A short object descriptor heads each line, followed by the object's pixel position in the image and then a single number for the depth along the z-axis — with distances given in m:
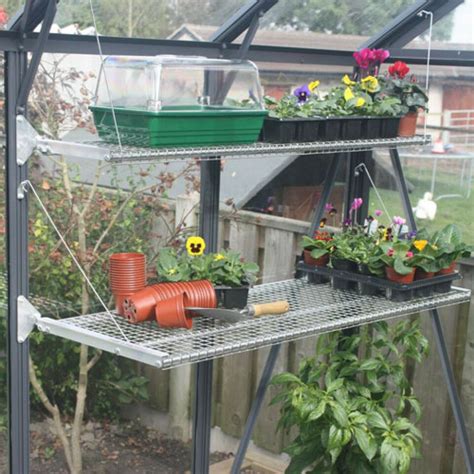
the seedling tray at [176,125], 2.62
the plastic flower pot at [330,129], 3.18
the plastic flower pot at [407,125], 3.44
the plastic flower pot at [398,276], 3.23
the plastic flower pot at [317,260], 3.43
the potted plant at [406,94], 3.44
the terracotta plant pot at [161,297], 2.67
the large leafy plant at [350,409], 3.10
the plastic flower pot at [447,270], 3.37
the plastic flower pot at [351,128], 3.25
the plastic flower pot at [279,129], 3.03
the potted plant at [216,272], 2.87
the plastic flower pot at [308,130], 3.08
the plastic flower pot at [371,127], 3.31
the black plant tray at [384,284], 3.24
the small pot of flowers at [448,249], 3.33
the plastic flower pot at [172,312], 2.65
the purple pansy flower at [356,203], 3.49
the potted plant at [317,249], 3.40
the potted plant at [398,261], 3.20
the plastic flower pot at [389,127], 3.37
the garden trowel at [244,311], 2.70
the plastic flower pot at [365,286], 3.31
